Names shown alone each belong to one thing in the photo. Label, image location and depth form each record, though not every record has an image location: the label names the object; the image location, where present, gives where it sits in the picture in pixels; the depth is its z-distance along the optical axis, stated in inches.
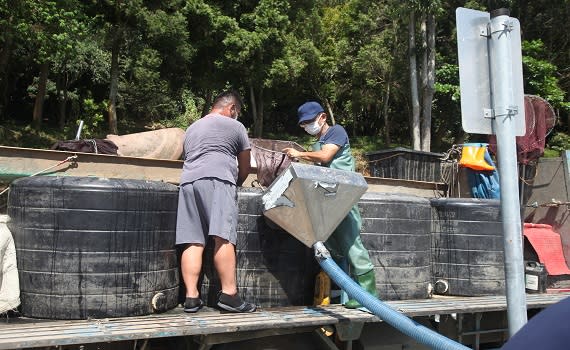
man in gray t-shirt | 138.0
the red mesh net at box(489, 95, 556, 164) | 257.0
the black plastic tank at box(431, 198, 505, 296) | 178.7
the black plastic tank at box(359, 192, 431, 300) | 162.7
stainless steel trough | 138.6
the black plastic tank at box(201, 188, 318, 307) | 145.7
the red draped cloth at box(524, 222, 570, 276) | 213.0
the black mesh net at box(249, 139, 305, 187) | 202.8
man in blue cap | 154.7
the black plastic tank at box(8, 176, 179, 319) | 123.0
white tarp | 122.5
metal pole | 109.6
